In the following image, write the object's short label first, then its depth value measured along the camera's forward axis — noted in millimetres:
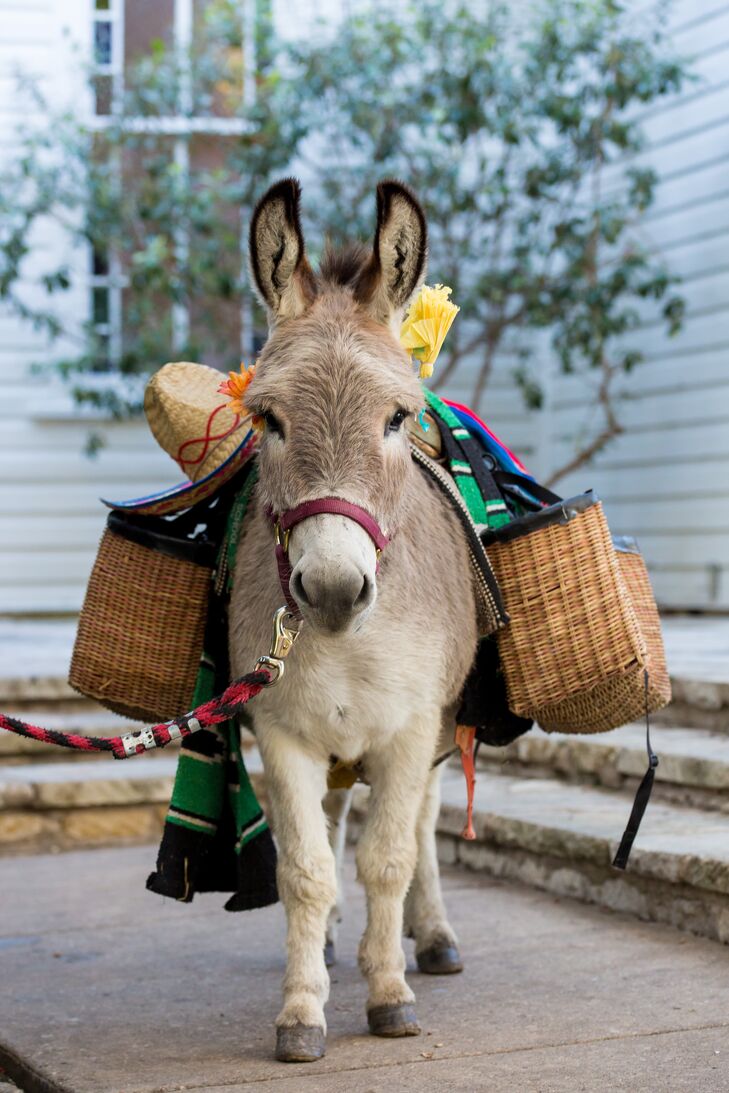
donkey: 3105
